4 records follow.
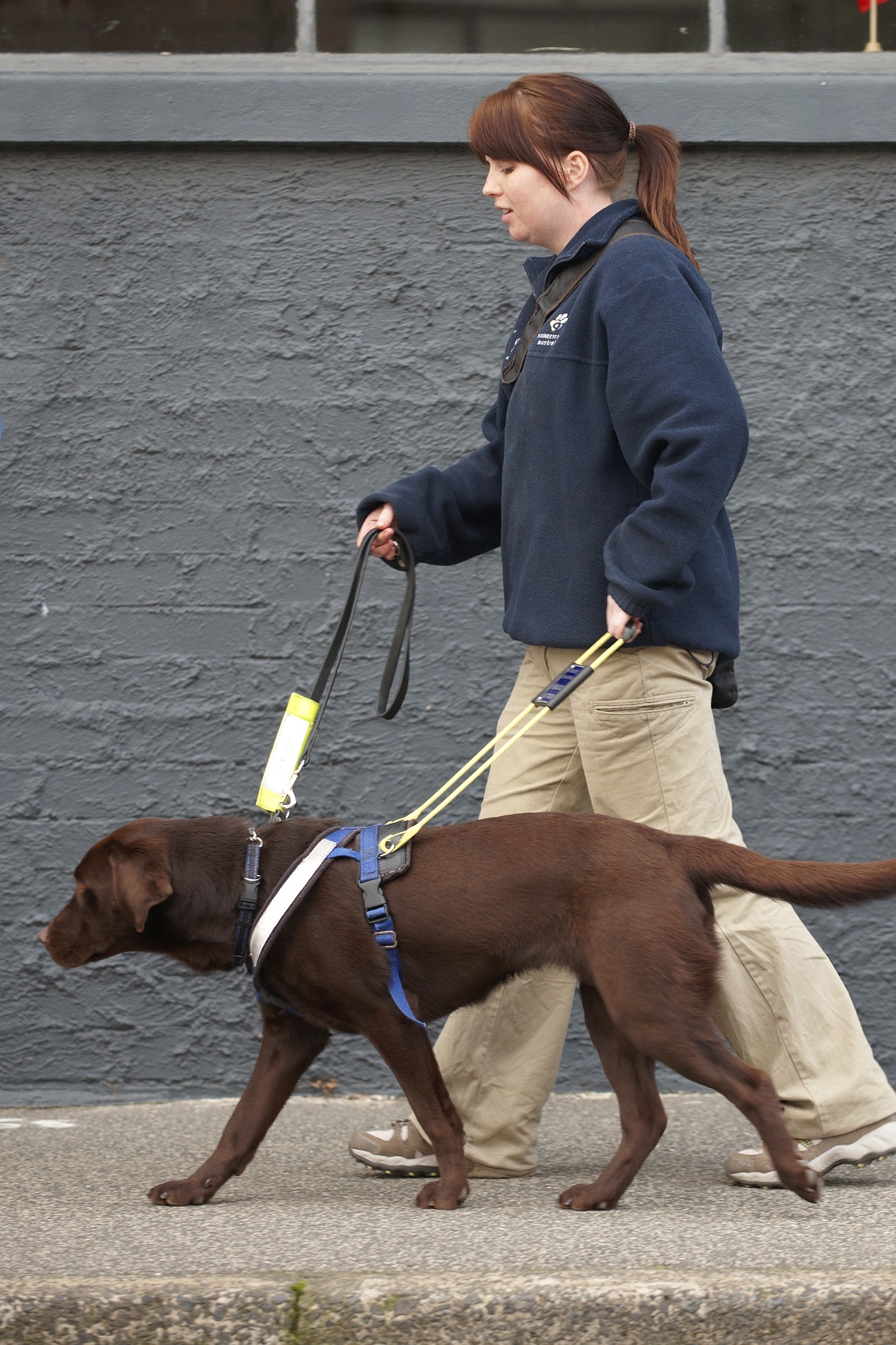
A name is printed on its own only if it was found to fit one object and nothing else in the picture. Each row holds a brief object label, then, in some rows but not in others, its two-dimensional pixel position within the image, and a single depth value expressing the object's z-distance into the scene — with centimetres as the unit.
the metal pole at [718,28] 856
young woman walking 578
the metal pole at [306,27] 857
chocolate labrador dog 534
